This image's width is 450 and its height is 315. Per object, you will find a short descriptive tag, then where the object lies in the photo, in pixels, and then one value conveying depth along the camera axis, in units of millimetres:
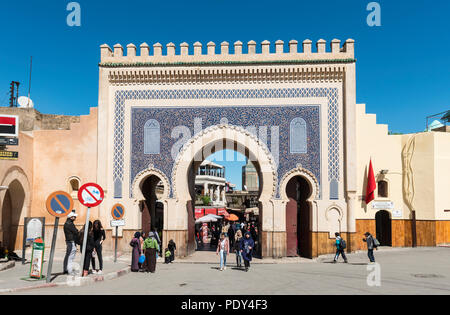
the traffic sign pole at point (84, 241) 8688
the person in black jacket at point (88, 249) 9102
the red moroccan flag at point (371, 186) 16422
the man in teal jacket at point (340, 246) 13844
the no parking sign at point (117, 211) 12445
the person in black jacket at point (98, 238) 9656
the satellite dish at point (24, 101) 21353
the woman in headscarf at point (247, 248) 12097
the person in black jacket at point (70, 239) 8924
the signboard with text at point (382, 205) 16989
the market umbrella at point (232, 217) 26741
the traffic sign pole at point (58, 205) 8469
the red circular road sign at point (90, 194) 8805
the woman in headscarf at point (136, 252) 11289
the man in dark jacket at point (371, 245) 12961
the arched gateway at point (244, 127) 16016
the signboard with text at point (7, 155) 11433
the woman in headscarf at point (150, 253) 11305
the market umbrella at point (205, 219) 22039
